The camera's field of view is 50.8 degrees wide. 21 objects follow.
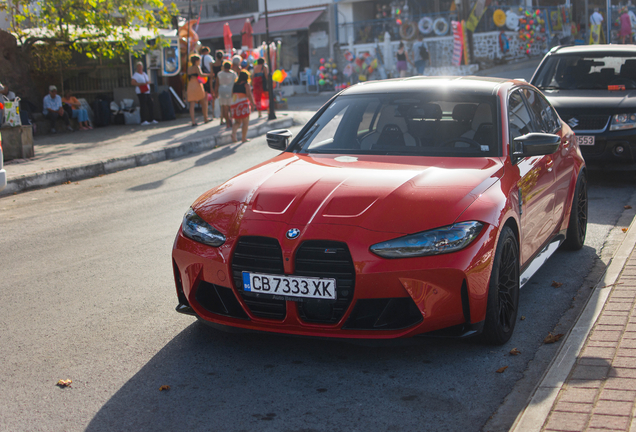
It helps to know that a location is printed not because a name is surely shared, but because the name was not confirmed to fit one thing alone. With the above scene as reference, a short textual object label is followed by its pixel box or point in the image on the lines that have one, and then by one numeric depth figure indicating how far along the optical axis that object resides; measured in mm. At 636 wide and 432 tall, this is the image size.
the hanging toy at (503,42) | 33000
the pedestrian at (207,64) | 20031
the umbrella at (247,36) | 23717
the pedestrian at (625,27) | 34291
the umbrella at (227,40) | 22250
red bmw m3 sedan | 3438
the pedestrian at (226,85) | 15617
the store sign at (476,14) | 31750
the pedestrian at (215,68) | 18109
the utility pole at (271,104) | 18062
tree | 16688
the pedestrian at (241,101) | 14602
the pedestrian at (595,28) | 31611
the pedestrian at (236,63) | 16145
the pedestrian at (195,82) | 17062
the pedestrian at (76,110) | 19094
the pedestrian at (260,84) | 19828
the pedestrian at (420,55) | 32469
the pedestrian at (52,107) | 18047
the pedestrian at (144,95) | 18812
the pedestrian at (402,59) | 32031
